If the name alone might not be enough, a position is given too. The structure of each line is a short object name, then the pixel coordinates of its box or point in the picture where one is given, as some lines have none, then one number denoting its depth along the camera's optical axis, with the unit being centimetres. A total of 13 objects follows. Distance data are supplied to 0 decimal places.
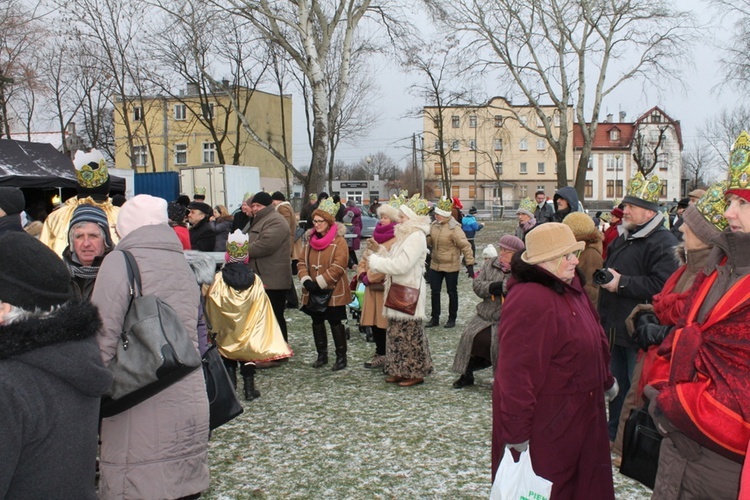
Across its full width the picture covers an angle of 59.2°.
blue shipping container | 2250
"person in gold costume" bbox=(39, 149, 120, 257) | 491
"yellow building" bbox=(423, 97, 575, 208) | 7525
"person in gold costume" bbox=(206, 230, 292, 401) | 609
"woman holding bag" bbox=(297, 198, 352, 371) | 710
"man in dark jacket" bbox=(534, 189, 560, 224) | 1173
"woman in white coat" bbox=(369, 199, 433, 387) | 658
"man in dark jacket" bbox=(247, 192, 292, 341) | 746
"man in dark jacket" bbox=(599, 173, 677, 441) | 477
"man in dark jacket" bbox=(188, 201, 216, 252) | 829
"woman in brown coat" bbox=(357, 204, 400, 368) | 689
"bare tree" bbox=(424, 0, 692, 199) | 2184
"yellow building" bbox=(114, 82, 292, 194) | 4628
